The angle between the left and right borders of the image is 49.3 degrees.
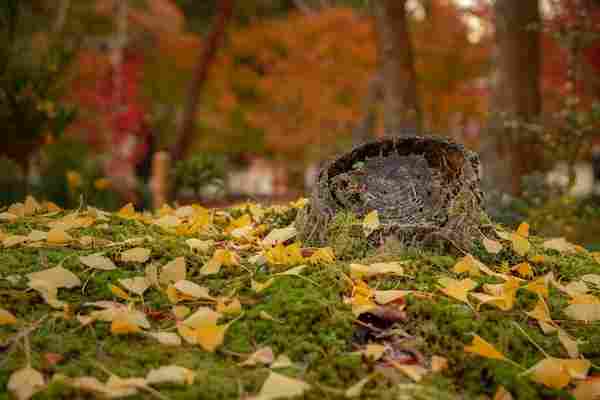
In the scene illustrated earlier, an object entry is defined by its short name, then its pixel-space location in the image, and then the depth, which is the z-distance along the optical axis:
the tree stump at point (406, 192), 1.81
